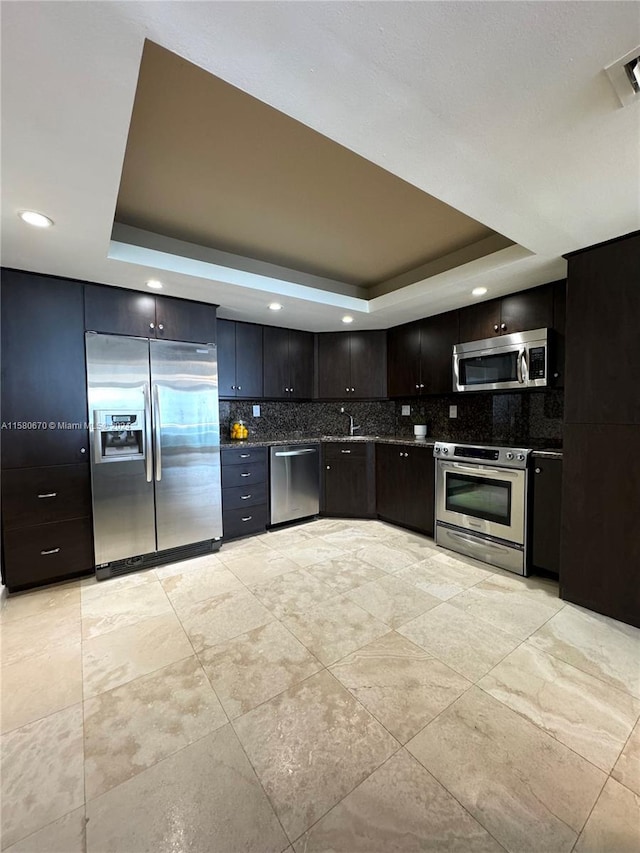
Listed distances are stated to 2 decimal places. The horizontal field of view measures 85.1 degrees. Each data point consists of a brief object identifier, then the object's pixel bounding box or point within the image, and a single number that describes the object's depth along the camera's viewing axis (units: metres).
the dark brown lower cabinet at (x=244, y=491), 3.36
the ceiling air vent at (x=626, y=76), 0.98
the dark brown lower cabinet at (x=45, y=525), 2.42
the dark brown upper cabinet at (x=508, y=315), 2.77
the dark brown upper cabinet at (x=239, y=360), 3.68
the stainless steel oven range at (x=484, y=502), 2.67
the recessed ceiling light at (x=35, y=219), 1.69
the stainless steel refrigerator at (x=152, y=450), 2.68
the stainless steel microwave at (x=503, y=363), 2.75
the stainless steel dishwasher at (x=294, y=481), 3.68
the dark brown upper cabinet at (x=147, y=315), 2.63
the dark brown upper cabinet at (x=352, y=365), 4.22
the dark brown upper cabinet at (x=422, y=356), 3.51
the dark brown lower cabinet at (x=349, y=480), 3.97
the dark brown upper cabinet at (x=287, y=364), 3.98
